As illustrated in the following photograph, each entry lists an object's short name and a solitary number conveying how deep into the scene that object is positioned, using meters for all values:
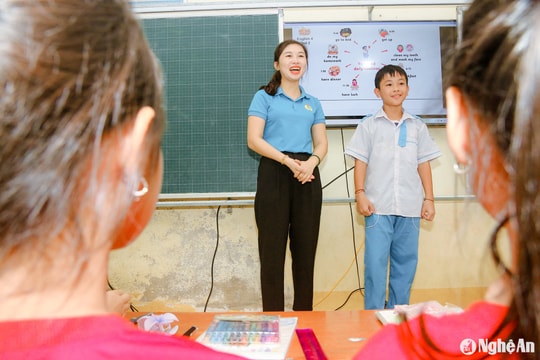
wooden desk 0.93
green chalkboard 2.84
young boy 2.38
